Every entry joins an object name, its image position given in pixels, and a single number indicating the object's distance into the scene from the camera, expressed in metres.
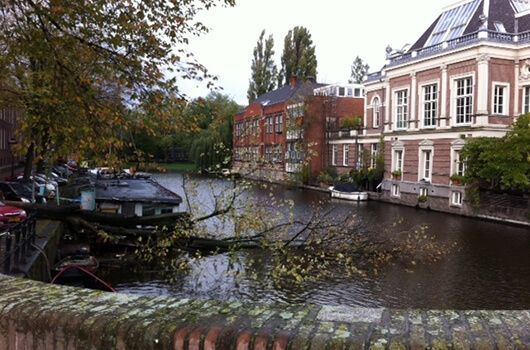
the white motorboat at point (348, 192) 39.97
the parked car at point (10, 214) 14.30
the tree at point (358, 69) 105.69
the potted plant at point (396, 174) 39.49
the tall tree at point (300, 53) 70.19
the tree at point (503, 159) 27.17
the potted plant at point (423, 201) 35.53
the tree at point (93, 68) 7.83
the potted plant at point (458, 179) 31.82
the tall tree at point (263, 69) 74.75
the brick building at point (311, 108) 52.12
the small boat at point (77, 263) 11.70
